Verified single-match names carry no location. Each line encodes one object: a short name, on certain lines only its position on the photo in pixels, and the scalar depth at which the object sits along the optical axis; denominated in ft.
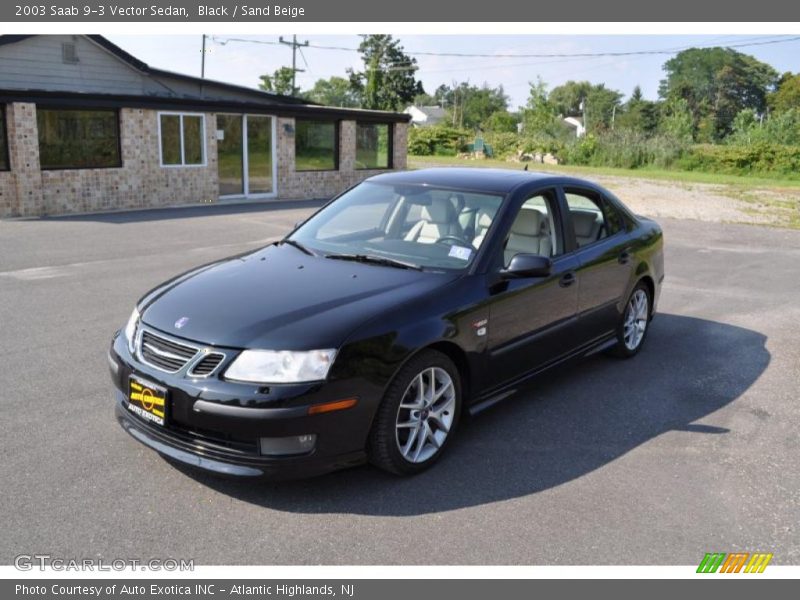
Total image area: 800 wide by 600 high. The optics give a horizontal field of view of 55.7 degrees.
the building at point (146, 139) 53.72
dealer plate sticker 16.06
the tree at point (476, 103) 356.79
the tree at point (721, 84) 337.72
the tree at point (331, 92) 360.99
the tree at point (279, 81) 199.41
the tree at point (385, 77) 213.87
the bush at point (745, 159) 125.49
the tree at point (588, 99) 387.96
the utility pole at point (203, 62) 175.01
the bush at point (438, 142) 170.50
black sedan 12.37
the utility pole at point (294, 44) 179.22
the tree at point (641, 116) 290.35
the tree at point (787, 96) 300.61
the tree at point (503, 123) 257.14
